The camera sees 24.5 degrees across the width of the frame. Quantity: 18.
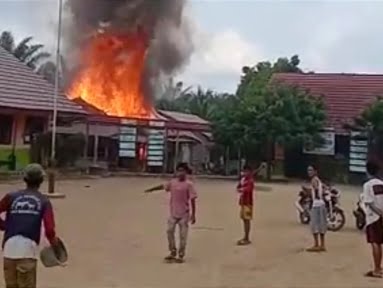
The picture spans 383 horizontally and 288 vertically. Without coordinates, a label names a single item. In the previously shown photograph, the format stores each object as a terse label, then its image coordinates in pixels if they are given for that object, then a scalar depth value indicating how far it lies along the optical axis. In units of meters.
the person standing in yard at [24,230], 6.79
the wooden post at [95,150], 37.91
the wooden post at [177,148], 39.36
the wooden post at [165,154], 37.84
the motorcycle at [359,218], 16.55
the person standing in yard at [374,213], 10.91
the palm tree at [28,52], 51.31
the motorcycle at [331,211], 16.33
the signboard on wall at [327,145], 38.38
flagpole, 22.74
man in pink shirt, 12.10
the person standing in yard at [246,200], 14.54
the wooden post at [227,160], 39.67
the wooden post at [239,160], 38.25
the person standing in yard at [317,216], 13.52
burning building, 37.78
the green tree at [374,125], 34.59
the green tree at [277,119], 36.19
